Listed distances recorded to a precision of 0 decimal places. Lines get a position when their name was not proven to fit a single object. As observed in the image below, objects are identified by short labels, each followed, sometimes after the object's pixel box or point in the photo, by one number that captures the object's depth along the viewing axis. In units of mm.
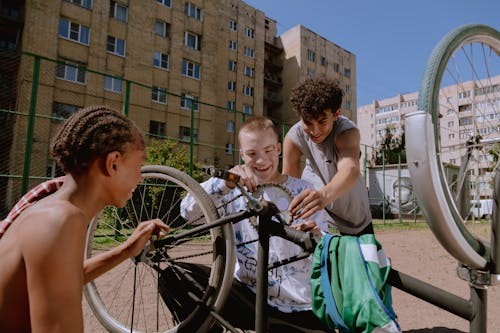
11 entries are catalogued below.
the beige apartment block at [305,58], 32844
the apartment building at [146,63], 15516
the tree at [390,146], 31850
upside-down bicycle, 892
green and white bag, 898
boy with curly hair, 2014
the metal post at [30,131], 6438
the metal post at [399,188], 15125
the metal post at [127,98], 7332
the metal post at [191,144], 8172
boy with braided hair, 937
